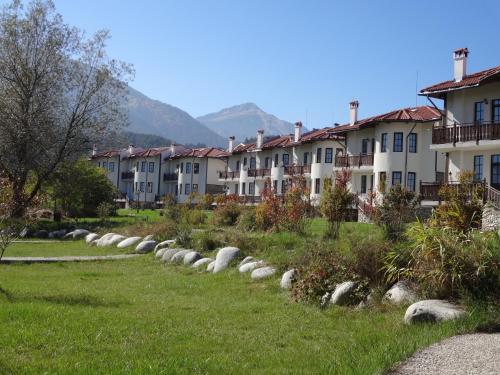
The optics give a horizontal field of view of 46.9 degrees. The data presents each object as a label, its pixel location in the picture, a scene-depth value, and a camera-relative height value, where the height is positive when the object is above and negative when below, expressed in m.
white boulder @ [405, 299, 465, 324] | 8.29 -1.54
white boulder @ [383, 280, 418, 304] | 9.63 -1.51
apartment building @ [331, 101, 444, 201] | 41.91 +4.15
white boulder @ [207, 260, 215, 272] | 16.12 -1.95
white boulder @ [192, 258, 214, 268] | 16.77 -1.91
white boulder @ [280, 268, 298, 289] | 12.11 -1.66
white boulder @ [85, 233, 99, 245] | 27.49 -2.18
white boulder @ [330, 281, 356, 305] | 10.40 -1.67
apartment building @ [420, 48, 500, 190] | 29.86 +4.54
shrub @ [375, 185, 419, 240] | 14.79 -0.23
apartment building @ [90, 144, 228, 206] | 79.56 +3.65
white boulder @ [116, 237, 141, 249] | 23.77 -2.00
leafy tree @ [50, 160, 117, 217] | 37.82 +0.25
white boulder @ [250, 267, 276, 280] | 13.64 -1.75
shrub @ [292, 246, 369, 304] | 10.78 -1.48
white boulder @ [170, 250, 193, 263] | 18.34 -1.95
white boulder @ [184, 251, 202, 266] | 17.66 -1.89
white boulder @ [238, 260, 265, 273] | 14.72 -1.73
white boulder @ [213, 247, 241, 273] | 15.88 -1.67
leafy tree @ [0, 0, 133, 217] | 32.78 +5.64
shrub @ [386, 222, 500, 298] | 9.20 -0.96
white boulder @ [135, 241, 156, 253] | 21.98 -2.01
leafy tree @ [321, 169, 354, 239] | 19.55 -0.01
